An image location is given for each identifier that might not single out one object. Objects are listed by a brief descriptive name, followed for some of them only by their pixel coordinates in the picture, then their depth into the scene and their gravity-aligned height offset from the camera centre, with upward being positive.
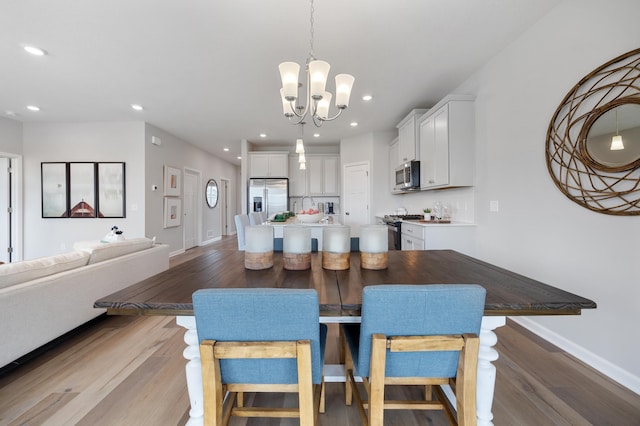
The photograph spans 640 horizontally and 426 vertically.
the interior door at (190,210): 6.51 +0.00
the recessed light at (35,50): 2.60 +1.59
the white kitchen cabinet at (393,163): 5.16 +0.96
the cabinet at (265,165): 6.61 +1.13
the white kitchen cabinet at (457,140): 3.17 +0.85
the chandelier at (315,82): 1.77 +0.90
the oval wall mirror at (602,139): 1.65 +0.50
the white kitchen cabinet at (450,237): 3.18 -0.32
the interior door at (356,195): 5.84 +0.34
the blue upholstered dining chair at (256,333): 0.87 -0.42
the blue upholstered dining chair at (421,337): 0.90 -0.44
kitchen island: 3.31 -0.22
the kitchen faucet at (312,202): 7.13 +0.23
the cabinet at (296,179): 6.98 +0.83
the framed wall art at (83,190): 4.96 +0.38
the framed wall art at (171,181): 5.58 +0.63
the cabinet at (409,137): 4.12 +1.22
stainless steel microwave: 4.08 +0.57
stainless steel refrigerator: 6.51 +0.38
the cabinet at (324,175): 6.96 +0.93
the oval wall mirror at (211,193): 7.64 +0.51
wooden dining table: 0.97 -0.33
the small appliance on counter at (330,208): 7.05 +0.07
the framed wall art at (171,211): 5.60 -0.03
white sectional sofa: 1.73 -0.62
